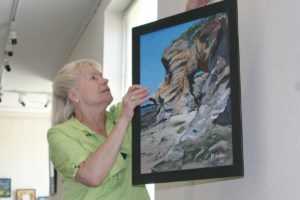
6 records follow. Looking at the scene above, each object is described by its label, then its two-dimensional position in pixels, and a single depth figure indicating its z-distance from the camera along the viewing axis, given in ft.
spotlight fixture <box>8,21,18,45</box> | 13.02
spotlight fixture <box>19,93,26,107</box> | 20.64
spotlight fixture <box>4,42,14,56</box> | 14.80
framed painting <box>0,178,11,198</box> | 23.25
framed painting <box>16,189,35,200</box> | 23.48
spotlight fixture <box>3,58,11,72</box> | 14.84
